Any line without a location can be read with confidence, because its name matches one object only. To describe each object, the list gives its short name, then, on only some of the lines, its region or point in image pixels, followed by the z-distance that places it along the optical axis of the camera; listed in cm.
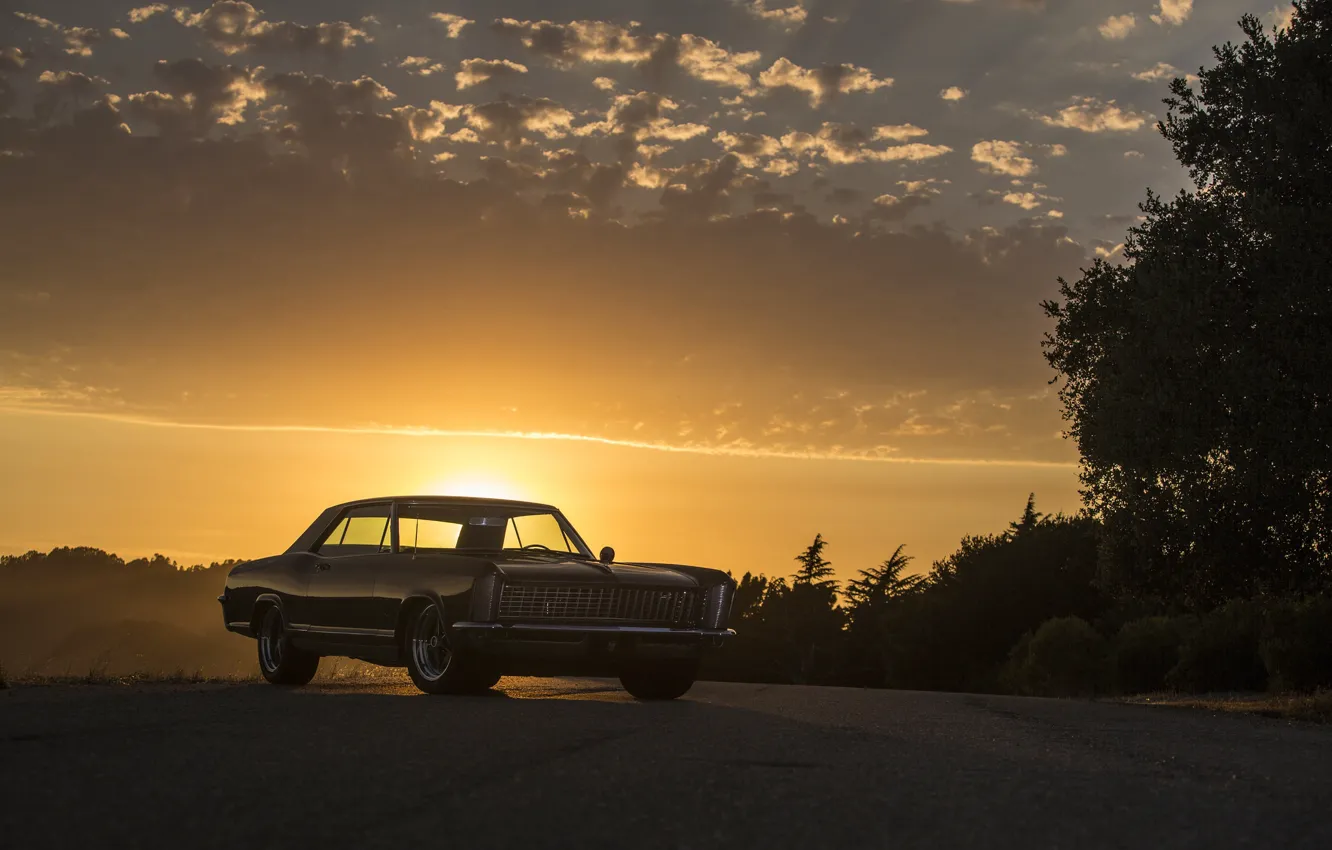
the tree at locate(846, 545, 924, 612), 10450
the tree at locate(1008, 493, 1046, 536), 7391
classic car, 1108
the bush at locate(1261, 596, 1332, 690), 3116
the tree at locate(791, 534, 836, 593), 11651
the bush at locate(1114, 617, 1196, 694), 4441
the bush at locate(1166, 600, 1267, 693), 3772
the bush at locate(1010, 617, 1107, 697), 4581
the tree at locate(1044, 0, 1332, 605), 1778
